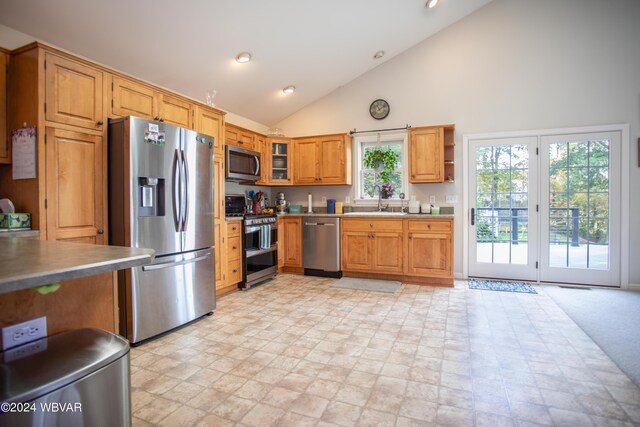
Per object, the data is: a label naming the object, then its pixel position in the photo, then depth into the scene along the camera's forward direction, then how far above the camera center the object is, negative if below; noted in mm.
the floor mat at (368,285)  4320 -1017
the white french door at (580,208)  4234 +5
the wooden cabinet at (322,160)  5199 +772
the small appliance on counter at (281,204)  5495 +86
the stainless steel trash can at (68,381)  838 -460
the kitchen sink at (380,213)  4713 -60
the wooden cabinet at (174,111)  3125 +955
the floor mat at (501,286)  4211 -1007
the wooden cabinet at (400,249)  4395 -553
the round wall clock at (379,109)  5203 +1556
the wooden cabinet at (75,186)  2352 +177
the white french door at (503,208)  4543 +9
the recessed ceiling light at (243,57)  3859 +1765
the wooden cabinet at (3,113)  2393 +692
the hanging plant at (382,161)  5137 +732
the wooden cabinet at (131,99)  2746 +941
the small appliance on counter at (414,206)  4812 +33
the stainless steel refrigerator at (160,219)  2611 -79
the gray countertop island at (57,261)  750 -140
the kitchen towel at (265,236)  4559 -372
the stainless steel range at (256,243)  4320 -458
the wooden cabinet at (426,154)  4652 +760
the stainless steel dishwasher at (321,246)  4910 -540
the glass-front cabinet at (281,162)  5398 +766
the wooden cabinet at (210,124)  3557 +939
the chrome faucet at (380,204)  5178 +76
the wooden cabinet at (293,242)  5137 -505
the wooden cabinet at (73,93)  2332 +851
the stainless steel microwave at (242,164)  4207 +600
